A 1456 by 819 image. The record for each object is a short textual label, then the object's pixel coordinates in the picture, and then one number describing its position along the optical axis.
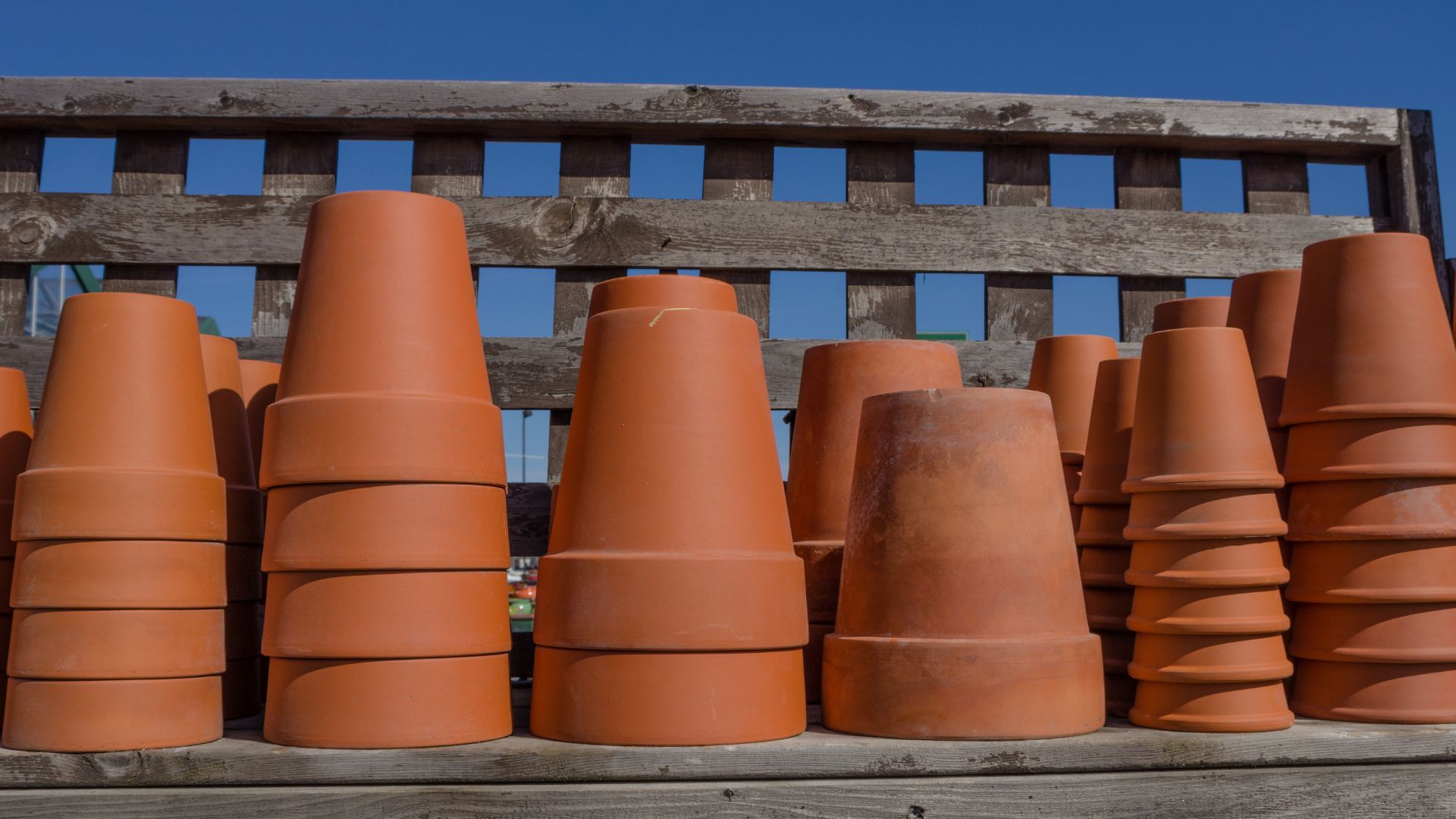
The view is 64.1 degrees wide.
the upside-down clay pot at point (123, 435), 1.49
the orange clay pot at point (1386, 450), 1.62
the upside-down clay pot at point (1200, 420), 1.60
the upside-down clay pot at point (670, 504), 1.44
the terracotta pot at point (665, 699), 1.42
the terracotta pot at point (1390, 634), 1.57
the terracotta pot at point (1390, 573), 1.58
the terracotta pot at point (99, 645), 1.46
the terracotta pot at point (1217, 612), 1.56
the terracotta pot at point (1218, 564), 1.56
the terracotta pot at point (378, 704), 1.42
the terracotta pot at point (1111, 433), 1.84
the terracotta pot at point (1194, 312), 2.08
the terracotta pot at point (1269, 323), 1.89
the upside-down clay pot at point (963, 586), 1.46
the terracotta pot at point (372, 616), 1.44
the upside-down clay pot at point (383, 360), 1.47
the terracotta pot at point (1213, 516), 1.57
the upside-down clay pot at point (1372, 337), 1.65
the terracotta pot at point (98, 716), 1.44
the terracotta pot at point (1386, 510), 1.59
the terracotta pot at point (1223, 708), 1.54
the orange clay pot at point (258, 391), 2.00
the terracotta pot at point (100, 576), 1.47
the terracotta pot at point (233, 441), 1.79
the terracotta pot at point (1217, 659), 1.54
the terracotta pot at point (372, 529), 1.45
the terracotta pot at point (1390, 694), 1.57
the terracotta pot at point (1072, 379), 2.08
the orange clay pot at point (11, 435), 1.69
